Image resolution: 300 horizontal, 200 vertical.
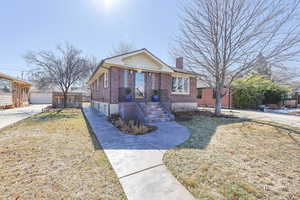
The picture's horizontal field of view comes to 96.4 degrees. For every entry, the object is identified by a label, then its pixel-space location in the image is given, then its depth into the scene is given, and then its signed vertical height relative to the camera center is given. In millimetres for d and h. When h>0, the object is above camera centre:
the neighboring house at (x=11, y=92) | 14102 +543
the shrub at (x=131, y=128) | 5822 -1446
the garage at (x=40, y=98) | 26891 -319
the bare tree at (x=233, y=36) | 7523 +4003
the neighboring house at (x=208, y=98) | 17548 -26
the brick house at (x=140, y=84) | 8598 +988
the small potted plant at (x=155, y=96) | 10351 +109
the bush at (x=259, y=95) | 15107 +378
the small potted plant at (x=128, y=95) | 9273 +149
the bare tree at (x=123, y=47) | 24594 +9214
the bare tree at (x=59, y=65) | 15617 +3733
